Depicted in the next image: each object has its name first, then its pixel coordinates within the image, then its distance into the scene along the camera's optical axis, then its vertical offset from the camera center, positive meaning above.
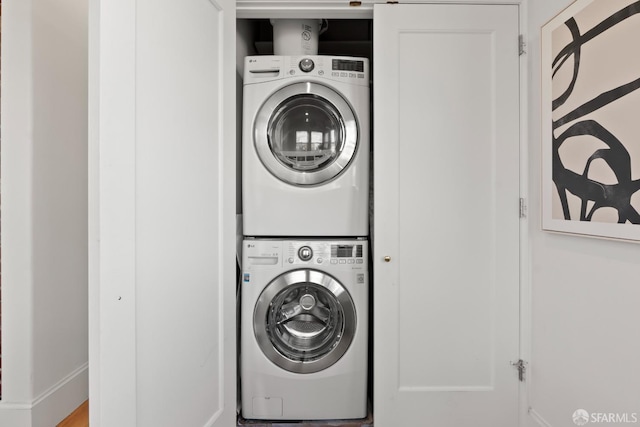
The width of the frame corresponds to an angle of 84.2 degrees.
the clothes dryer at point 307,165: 1.77 +0.28
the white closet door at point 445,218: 1.67 -0.02
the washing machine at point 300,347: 1.75 -0.63
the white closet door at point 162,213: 0.83 +0.00
